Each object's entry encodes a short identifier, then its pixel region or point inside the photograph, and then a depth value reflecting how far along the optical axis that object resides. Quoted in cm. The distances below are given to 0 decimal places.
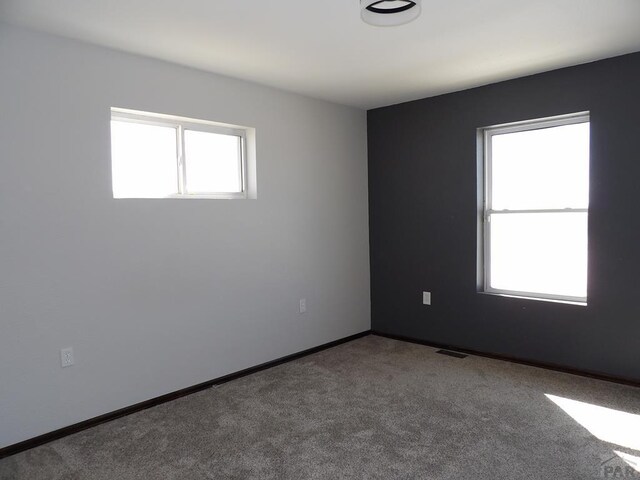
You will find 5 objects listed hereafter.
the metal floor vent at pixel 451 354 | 407
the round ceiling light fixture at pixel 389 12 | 208
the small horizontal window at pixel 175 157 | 310
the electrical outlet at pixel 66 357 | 272
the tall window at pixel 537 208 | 360
